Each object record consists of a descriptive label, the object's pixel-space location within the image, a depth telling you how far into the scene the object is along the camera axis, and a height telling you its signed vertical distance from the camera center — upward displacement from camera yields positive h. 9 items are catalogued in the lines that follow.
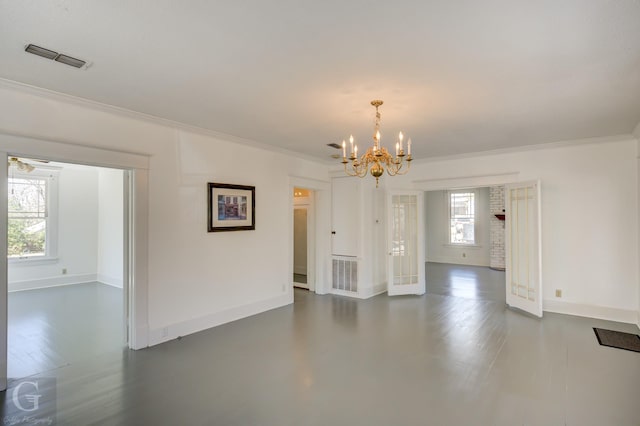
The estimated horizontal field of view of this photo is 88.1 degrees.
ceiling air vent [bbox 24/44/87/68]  2.27 +1.15
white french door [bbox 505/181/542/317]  5.09 -0.54
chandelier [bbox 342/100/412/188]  3.16 +0.57
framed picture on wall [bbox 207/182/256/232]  4.50 +0.11
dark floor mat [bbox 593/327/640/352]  3.89 -1.56
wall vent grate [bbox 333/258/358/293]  6.41 -1.18
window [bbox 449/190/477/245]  10.72 -0.10
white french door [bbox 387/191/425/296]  6.55 -0.50
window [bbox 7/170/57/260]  6.91 +0.01
